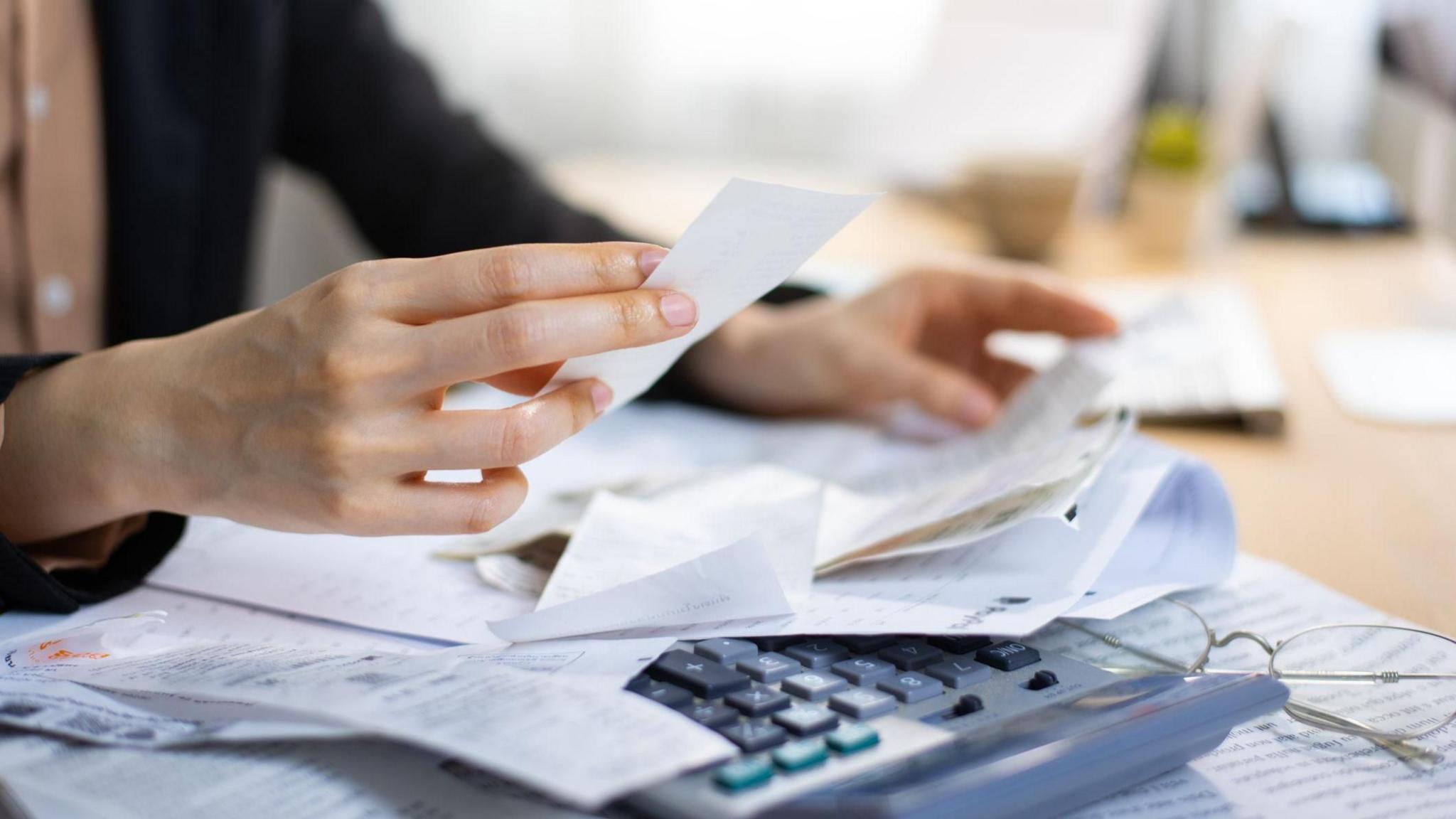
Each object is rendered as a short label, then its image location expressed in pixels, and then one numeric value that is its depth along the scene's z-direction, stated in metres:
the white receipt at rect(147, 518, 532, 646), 0.48
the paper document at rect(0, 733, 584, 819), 0.33
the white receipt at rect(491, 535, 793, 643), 0.43
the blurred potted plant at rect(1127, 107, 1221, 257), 1.41
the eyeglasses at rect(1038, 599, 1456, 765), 0.42
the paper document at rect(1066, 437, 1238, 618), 0.50
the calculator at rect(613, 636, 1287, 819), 0.31
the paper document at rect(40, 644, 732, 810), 0.31
